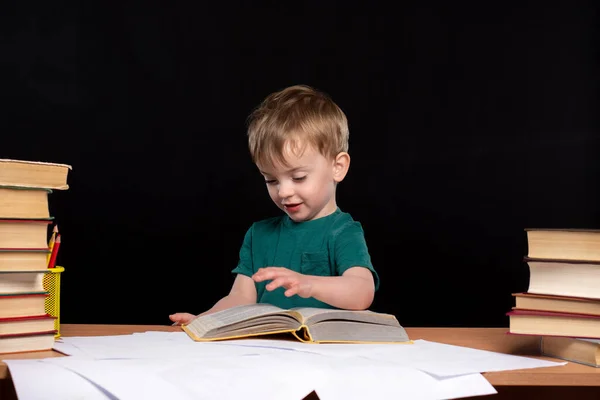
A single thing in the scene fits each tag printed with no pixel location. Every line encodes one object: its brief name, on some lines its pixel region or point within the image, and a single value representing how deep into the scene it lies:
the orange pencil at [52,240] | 1.74
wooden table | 1.45
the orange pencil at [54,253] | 1.69
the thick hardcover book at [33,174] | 1.56
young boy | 1.94
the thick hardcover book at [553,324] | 1.54
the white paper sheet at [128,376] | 1.35
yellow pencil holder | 1.65
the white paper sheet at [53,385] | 1.34
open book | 1.61
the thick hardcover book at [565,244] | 1.55
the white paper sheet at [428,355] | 1.47
